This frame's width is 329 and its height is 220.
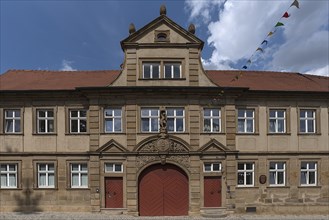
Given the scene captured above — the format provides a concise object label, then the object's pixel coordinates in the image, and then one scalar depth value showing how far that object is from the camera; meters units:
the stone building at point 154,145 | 17.56
